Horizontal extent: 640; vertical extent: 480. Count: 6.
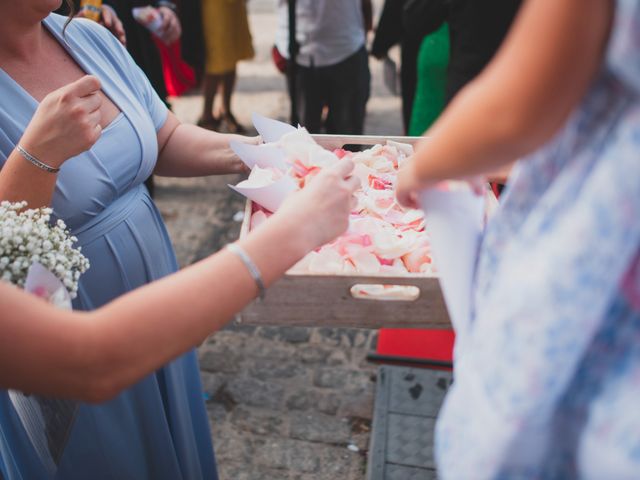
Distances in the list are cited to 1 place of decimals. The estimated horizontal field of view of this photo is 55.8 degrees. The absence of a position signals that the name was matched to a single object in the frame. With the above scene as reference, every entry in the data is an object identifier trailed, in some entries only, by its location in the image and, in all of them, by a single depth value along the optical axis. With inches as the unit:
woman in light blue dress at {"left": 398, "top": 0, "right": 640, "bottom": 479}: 27.5
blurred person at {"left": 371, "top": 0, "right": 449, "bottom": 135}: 132.1
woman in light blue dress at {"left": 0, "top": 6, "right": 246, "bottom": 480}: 61.7
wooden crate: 54.0
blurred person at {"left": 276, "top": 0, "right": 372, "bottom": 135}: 158.4
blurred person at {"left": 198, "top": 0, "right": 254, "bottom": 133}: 207.3
